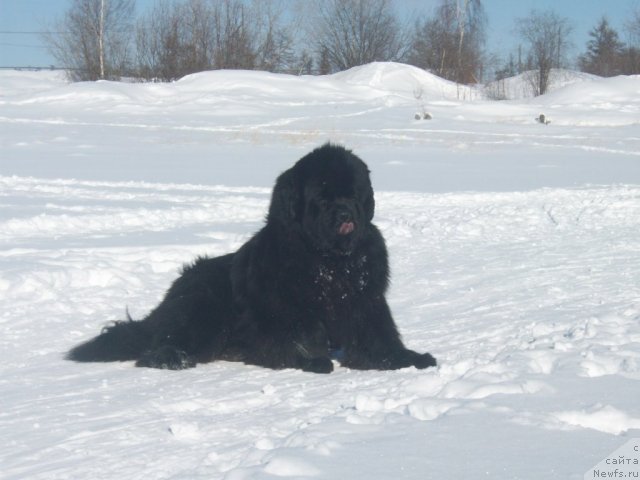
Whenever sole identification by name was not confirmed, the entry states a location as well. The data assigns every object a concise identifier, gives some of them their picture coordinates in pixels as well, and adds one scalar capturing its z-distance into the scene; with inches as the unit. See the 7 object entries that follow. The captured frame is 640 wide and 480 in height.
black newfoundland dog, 194.9
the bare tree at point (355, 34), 2231.8
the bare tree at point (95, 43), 1979.6
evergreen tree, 2223.2
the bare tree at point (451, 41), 2096.5
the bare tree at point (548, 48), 2006.2
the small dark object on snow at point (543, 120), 1068.5
